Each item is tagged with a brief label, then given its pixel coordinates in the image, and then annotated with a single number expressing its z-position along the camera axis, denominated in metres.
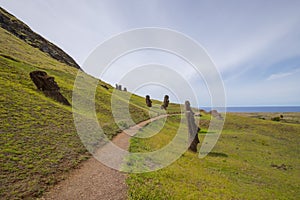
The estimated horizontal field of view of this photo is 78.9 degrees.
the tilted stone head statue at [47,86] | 37.38
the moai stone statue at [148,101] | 84.81
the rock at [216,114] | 73.32
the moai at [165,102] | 84.00
